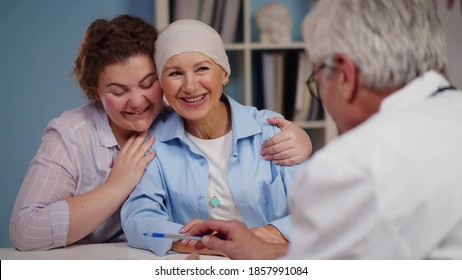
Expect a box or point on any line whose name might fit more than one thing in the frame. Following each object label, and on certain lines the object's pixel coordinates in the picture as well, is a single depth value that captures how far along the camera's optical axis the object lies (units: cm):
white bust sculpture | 365
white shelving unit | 357
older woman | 306
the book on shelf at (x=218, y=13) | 358
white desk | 293
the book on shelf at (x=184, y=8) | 362
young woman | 304
